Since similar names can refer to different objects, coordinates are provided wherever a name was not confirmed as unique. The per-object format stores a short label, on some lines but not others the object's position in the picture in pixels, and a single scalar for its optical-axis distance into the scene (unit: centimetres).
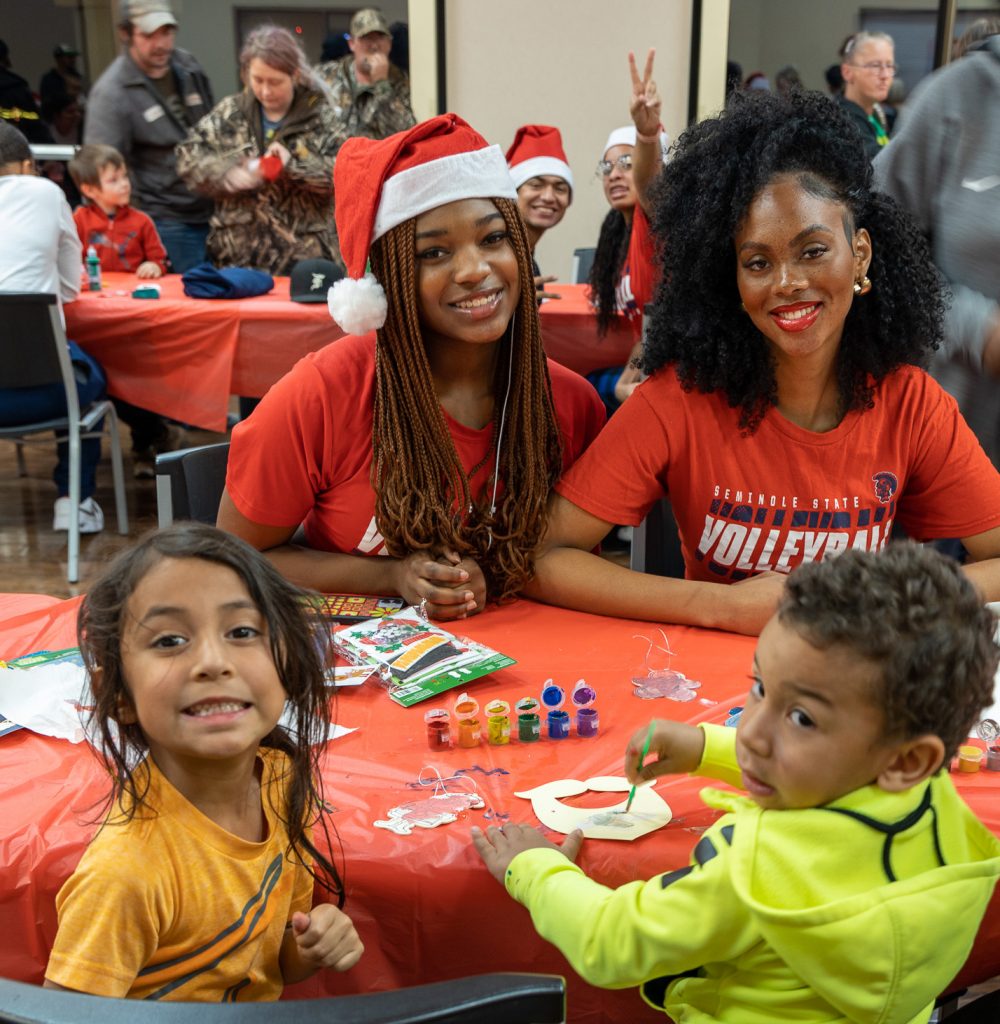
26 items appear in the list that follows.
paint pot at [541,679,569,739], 144
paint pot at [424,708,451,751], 141
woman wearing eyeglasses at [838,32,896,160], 600
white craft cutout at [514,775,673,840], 125
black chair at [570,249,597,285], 588
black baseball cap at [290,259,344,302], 459
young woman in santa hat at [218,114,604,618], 185
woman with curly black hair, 177
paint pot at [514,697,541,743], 143
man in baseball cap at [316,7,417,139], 587
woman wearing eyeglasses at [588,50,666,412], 348
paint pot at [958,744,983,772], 135
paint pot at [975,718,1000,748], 141
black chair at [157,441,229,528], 205
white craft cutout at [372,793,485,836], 125
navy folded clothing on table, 466
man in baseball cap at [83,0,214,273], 573
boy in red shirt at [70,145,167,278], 540
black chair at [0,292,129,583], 389
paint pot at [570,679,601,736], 144
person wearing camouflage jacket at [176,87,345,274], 522
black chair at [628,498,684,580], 216
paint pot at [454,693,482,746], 141
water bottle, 508
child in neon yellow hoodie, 95
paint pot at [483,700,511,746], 142
